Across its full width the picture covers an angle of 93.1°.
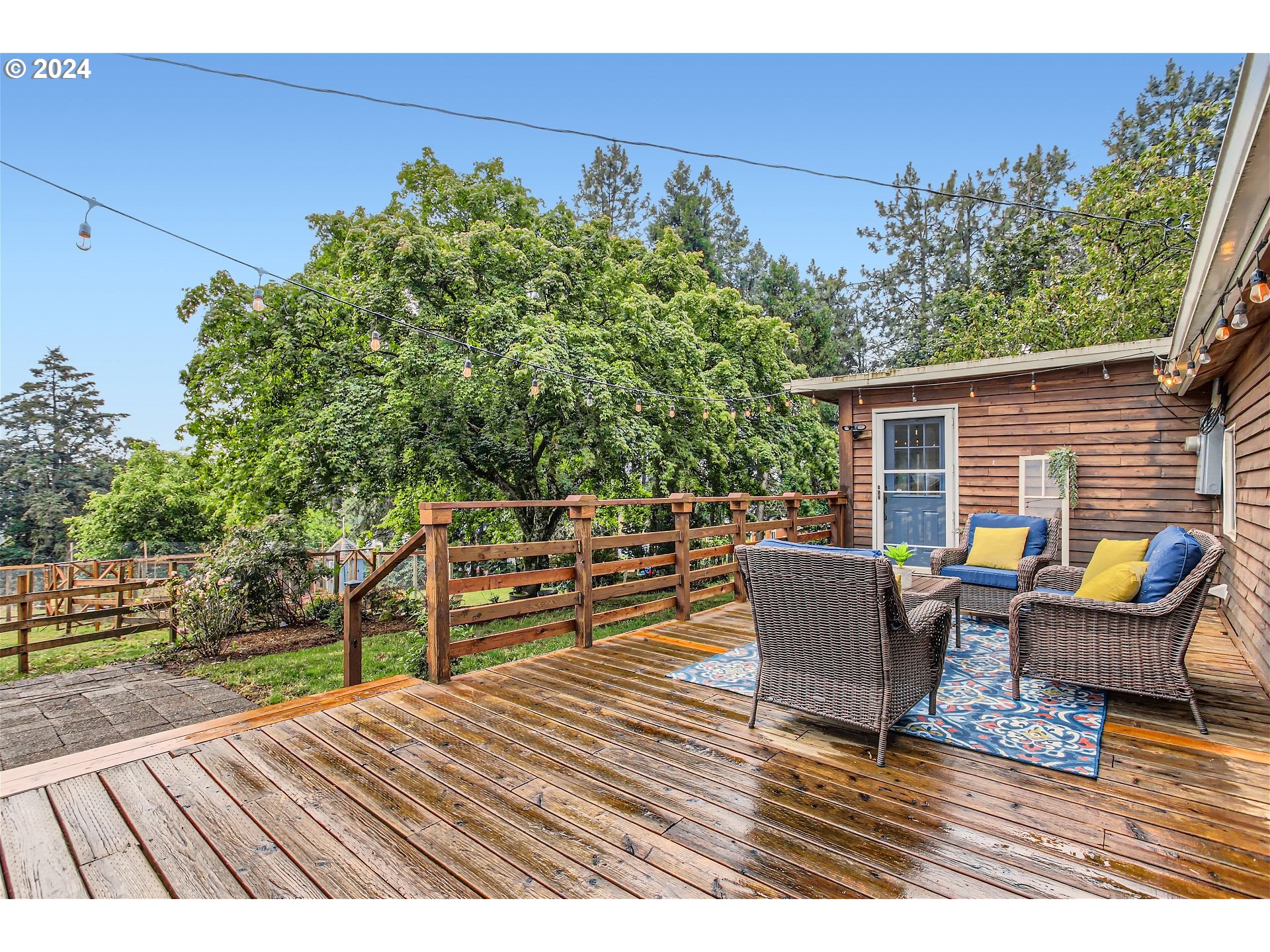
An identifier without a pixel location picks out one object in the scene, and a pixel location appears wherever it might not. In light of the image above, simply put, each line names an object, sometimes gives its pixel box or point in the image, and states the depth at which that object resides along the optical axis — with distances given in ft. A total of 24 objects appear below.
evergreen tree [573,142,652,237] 58.03
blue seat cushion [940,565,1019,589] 14.80
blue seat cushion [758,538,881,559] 8.21
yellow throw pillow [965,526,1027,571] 15.69
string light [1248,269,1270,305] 7.30
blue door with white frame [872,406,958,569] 21.38
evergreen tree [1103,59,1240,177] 47.65
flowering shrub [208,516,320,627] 23.62
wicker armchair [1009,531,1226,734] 8.77
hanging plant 18.97
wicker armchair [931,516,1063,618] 13.99
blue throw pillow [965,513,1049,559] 16.02
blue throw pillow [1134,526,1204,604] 9.16
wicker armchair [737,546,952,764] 7.70
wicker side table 12.55
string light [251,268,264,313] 15.21
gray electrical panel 15.56
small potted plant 12.65
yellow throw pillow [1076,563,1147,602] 9.49
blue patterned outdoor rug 7.87
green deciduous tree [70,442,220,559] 55.26
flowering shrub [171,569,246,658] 22.33
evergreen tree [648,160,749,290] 58.70
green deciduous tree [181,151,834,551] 25.40
